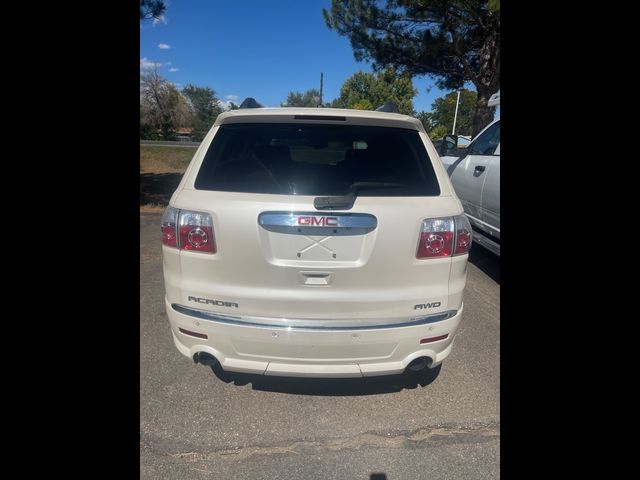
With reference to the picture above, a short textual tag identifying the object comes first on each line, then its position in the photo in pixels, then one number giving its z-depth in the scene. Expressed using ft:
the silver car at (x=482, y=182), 13.91
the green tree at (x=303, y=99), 238.02
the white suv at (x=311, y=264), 6.06
